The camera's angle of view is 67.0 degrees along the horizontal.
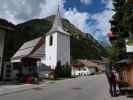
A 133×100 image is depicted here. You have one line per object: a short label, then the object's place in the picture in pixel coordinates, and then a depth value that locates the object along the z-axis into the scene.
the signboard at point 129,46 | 5.68
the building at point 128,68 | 5.79
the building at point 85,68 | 31.65
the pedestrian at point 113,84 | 6.19
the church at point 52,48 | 20.52
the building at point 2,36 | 11.25
